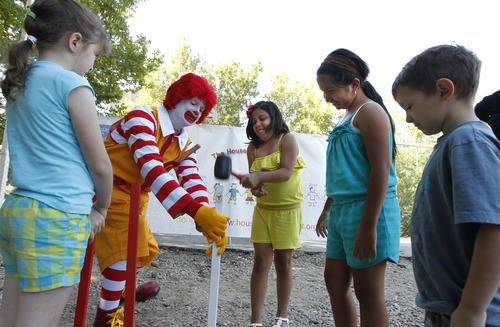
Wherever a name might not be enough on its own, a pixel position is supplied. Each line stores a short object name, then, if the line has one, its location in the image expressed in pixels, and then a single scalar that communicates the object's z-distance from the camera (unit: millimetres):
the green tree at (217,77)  26000
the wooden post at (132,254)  1552
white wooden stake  1627
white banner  5355
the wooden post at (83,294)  1725
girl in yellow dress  2596
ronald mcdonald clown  1899
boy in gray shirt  939
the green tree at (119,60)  7008
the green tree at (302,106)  27906
